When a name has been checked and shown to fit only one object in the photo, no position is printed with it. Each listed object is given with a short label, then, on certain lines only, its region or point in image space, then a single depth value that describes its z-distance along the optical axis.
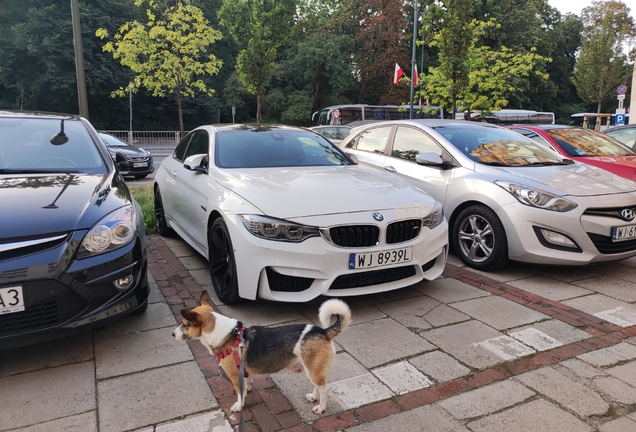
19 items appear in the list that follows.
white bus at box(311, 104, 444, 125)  23.16
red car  6.20
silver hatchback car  4.29
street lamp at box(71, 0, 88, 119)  7.46
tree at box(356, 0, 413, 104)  36.09
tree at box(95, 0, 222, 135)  15.60
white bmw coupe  3.34
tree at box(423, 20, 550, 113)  11.50
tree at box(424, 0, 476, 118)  11.13
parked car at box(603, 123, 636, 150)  8.11
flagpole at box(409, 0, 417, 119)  18.16
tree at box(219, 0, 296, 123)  13.82
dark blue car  2.51
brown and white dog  2.24
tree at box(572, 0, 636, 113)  36.34
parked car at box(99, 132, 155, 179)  12.99
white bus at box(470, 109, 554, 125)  28.55
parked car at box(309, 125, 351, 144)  13.27
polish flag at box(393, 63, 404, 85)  19.46
